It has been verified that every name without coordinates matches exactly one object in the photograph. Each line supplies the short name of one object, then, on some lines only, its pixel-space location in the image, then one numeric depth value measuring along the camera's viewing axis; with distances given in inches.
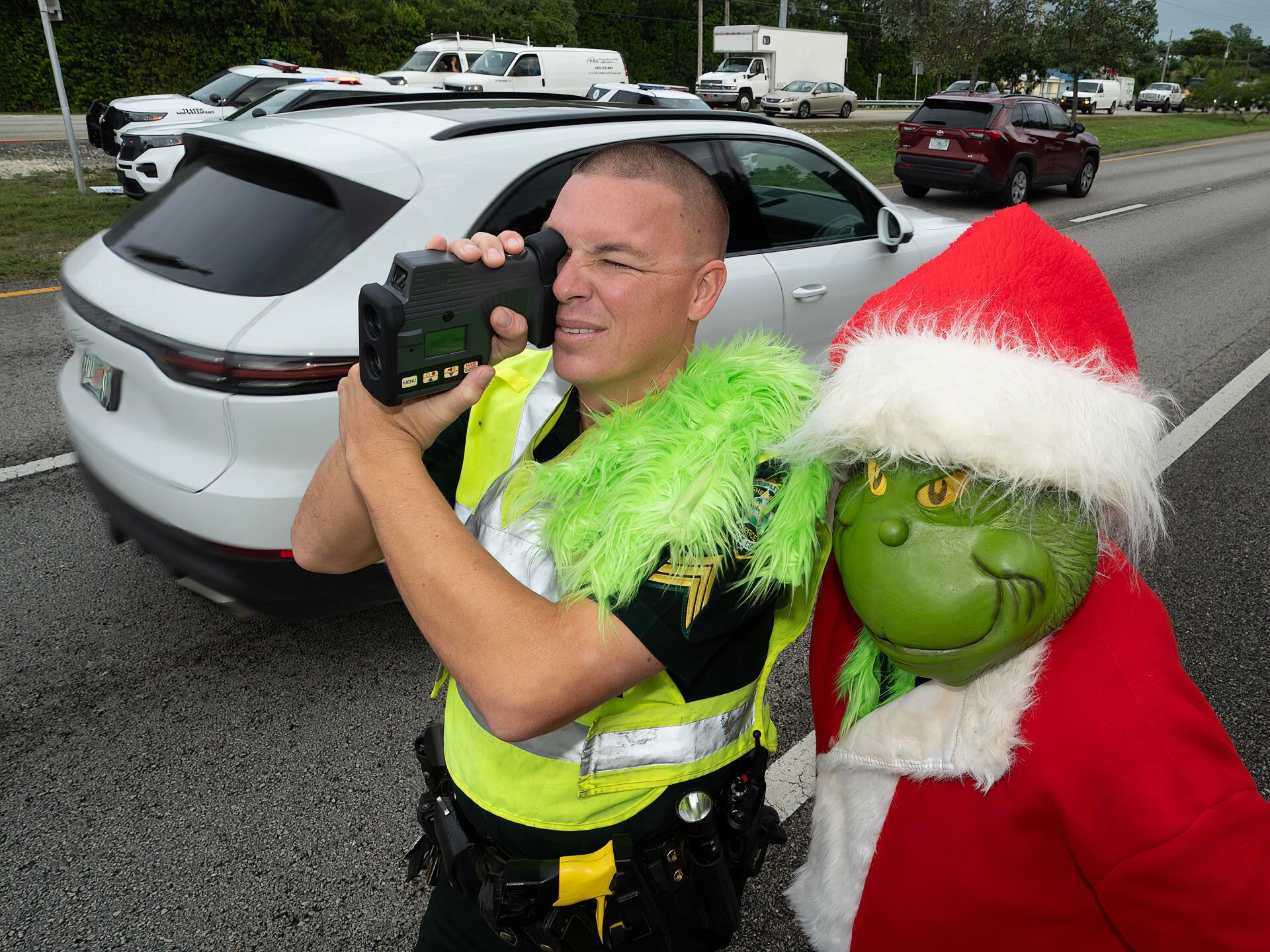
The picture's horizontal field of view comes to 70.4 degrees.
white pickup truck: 2014.0
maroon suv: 551.2
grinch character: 40.9
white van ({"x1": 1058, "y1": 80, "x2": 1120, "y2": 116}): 1727.0
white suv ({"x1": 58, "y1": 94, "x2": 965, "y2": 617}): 105.6
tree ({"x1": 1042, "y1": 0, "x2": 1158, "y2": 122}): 1168.6
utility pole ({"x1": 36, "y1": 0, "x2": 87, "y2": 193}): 421.4
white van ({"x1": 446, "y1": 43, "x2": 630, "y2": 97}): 868.0
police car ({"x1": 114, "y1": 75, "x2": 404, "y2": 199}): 403.5
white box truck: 1288.1
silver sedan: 1264.8
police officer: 44.6
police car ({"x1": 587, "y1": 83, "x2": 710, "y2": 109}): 546.3
